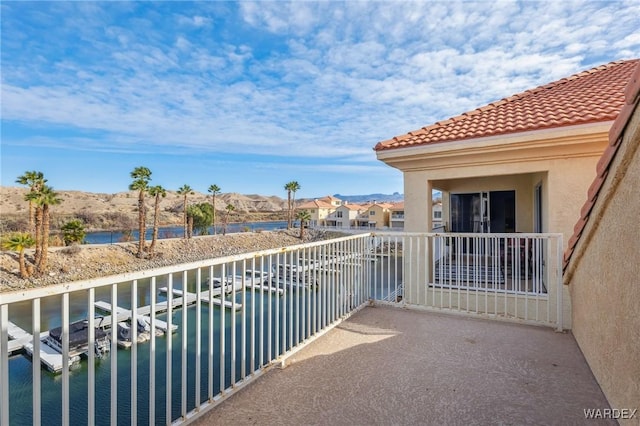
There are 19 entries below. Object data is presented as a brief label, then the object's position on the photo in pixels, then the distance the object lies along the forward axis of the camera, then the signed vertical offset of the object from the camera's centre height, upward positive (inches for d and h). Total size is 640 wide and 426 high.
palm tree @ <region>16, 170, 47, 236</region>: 804.4 +98.5
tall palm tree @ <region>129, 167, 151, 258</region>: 1010.7 +110.7
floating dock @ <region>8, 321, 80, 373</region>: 399.4 -185.2
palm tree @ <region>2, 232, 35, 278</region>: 824.3 -73.0
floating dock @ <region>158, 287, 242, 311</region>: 609.6 -177.2
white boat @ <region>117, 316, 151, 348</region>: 442.6 -178.1
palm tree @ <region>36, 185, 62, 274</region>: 812.0 +12.9
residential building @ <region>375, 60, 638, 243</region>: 168.6 +41.4
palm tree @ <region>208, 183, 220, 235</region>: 1551.4 +136.5
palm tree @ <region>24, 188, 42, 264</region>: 801.6 -0.5
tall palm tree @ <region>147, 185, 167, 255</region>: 1067.3 +58.2
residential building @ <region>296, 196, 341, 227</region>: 2246.6 +56.9
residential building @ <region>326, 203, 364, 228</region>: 2116.1 +4.4
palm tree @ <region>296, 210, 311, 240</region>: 1647.1 -3.9
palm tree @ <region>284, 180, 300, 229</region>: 1692.9 +162.7
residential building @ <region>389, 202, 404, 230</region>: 1920.5 -3.6
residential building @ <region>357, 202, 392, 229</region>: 2001.7 +9.5
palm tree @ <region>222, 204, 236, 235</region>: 1449.6 +35.2
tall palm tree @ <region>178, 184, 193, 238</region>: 1356.1 +116.0
